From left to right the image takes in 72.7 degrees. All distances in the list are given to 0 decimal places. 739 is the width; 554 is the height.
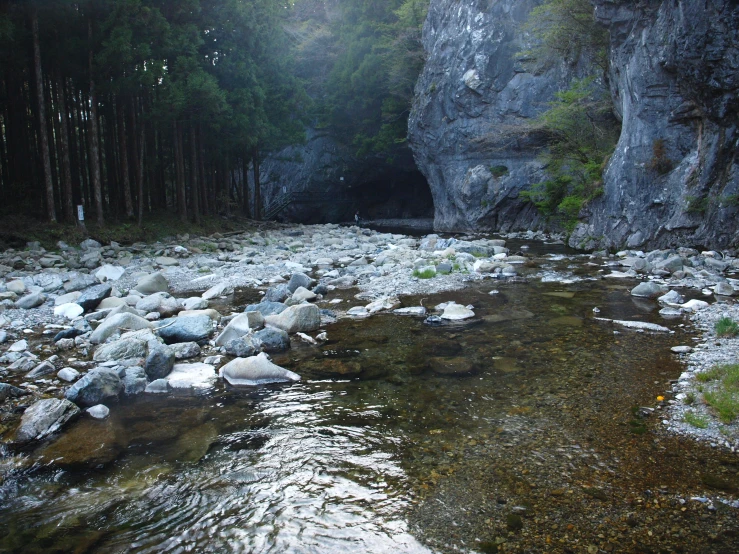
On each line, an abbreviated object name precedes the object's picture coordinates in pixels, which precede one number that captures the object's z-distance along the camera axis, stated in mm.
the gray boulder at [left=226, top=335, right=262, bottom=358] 6027
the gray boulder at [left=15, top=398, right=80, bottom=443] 3971
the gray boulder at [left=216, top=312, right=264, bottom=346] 6384
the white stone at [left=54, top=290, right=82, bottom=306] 8414
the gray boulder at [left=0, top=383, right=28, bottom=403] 4684
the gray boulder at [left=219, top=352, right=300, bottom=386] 5188
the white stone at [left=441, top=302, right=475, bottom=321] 7536
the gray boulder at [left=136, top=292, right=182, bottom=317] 7992
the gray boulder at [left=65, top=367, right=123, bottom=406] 4590
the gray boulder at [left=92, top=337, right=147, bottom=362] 5703
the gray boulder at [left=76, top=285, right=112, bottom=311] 8148
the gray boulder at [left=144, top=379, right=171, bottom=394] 4977
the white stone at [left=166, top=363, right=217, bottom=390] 5121
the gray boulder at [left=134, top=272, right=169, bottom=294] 9758
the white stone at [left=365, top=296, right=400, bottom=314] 8289
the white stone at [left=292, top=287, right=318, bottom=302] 8986
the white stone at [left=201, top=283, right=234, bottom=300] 9766
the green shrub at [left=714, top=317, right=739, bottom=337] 5805
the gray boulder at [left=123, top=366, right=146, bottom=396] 4934
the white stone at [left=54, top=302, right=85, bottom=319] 7844
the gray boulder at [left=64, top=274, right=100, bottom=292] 9500
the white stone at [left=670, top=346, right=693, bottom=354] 5485
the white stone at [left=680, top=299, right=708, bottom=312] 7438
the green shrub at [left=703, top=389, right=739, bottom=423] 3752
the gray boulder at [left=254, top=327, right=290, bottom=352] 6297
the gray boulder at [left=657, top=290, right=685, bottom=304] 8007
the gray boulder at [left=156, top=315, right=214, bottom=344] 6484
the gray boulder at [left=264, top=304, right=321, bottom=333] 7082
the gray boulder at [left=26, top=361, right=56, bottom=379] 5352
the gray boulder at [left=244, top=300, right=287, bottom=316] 7898
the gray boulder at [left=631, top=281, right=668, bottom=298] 8688
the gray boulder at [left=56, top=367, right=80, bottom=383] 5184
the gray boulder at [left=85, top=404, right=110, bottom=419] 4404
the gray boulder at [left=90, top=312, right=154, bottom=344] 6482
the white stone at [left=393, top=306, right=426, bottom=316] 7977
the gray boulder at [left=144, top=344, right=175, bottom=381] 5285
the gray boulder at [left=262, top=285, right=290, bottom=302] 9055
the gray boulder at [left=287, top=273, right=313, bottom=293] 10076
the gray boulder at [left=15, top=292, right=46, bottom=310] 8328
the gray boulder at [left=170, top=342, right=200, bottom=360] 5949
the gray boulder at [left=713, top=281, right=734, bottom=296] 8352
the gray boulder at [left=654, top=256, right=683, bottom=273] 10867
